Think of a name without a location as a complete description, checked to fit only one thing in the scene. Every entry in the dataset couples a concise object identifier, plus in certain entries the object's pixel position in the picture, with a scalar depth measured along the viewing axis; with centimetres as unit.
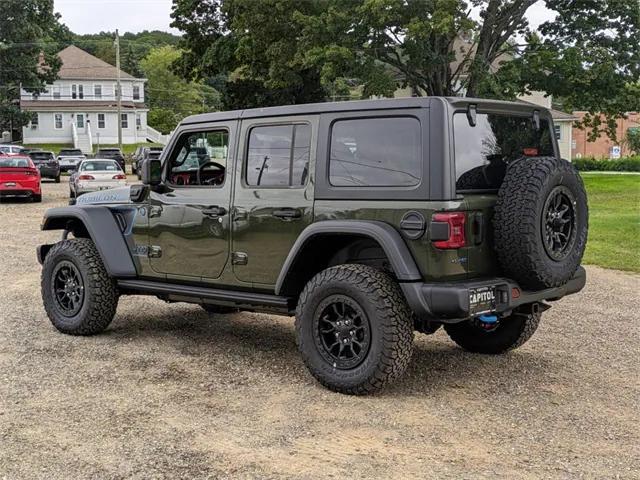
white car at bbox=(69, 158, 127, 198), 2334
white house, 7019
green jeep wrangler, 502
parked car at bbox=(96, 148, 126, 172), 4089
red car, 2352
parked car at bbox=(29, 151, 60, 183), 3556
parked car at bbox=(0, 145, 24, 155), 3570
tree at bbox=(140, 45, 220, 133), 9675
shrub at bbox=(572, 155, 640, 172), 5053
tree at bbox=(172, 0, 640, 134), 2508
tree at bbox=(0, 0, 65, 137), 5272
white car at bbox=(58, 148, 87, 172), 4241
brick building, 7156
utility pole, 5013
